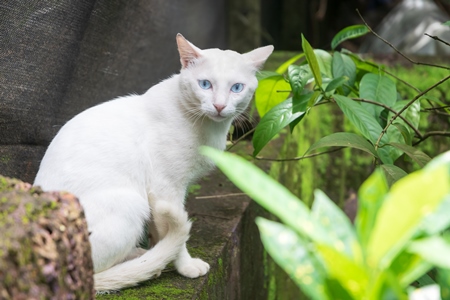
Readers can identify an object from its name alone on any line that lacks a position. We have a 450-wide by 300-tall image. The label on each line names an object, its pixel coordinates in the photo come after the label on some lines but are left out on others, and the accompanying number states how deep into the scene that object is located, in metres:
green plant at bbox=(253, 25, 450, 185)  1.52
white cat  1.49
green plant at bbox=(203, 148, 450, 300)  0.86
